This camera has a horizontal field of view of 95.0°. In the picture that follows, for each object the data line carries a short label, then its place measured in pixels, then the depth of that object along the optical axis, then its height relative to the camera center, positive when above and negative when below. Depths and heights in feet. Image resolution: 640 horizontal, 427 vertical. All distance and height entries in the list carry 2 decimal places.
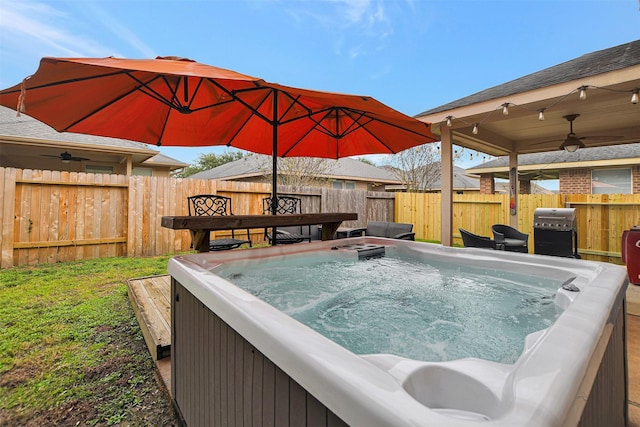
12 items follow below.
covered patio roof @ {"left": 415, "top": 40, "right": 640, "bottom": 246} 10.81 +5.00
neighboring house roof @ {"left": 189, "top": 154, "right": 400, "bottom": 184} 44.52 +7.83
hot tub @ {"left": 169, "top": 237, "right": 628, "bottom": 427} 1.97 -1.35
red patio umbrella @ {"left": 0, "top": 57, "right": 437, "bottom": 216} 6.14 +3.38
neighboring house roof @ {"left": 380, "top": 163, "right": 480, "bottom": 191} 54.12 +6.63
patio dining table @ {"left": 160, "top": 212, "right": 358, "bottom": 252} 6.75 -0.16
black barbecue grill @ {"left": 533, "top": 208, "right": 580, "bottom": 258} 15.76 -0.84
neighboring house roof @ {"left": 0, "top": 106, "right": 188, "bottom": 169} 23.40 +6.62
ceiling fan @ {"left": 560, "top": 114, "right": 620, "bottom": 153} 14.39 +3.80
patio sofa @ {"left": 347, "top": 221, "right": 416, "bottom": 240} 18.65 -0.89
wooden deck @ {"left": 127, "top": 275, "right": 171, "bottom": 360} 7.06 -2.80
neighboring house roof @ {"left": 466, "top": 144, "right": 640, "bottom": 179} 28.35 +6.01
